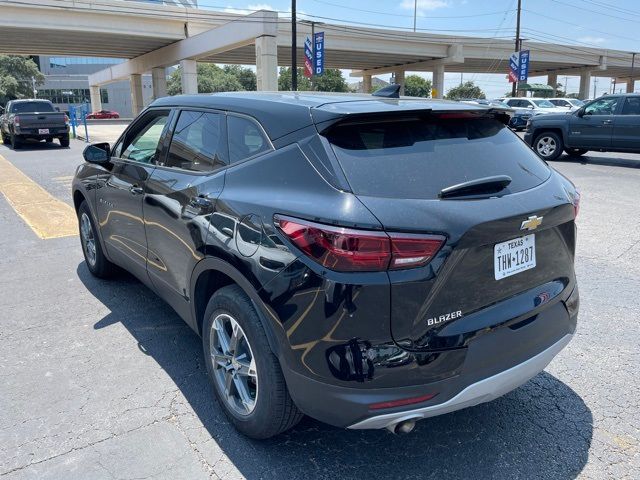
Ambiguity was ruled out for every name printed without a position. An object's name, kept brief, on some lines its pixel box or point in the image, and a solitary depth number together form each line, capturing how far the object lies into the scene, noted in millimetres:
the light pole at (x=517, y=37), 42688
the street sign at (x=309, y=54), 31475
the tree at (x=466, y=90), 98438
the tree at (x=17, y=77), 75812
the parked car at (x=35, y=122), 19128
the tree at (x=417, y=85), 93325
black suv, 2152
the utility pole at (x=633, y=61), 61975
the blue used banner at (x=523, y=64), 38950
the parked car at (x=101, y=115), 62238
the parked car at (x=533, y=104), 26531
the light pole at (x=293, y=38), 27941
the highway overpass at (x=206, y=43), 31906
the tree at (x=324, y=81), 86688
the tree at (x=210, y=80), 85238
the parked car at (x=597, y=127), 13242
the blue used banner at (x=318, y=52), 31247
